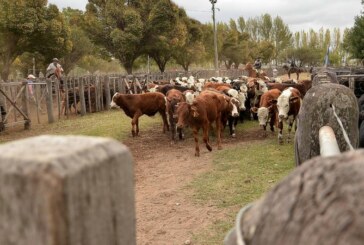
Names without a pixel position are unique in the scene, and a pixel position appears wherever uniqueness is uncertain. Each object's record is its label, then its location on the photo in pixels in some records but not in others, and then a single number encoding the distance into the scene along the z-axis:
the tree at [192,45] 48.34
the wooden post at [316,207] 0.76
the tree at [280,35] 92.44
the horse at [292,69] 40.43
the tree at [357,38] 32.84
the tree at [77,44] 38.79
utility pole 34.35
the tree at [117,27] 35.07
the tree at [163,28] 36.31
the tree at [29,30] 25.20
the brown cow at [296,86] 14.56
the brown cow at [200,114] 10.19
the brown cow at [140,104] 13.34
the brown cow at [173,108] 12.27
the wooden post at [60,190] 0.73
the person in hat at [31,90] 15.70
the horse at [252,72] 23.45
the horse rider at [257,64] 30.95
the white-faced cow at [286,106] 10.84
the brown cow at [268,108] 11.74
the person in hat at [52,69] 17.84
